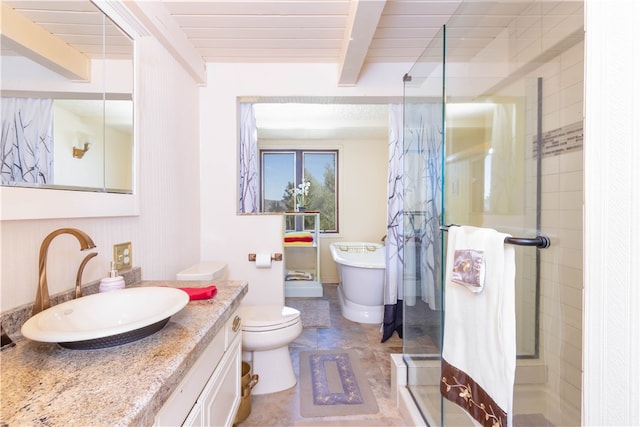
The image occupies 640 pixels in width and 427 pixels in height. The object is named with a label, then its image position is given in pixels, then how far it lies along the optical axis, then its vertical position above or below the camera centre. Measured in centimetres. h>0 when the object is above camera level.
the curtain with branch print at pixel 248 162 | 243 +40
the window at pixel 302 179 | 450 +46
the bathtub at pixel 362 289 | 292 -84
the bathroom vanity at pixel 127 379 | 51 -36
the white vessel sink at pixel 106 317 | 66 -31
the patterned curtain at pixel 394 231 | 247 -19
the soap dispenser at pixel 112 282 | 110 -29
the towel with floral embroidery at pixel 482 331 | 90 -43
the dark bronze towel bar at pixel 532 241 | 96 -11
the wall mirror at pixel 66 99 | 83 +38
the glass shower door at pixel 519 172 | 126 +19
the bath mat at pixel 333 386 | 171 -119
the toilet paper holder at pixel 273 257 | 228 -39
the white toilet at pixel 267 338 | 174 -80
